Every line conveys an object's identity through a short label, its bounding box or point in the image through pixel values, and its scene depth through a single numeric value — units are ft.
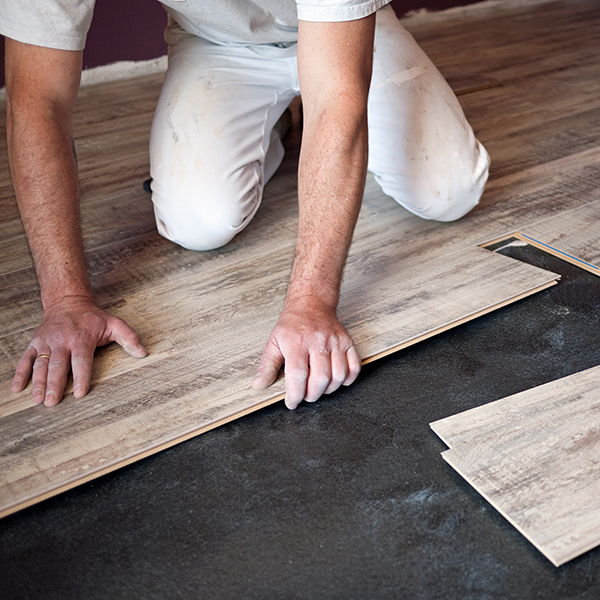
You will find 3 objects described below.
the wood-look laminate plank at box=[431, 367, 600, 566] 3.42
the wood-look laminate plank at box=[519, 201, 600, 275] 6.01
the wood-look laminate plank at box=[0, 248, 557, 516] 4.11
